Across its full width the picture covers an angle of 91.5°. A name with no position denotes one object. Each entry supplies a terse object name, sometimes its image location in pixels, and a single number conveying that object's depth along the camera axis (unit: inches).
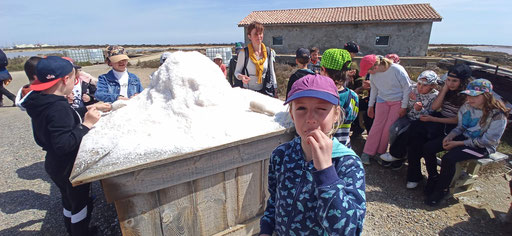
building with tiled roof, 697.0
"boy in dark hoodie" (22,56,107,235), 73.9
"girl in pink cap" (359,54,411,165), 145.6
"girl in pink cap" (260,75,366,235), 37.8
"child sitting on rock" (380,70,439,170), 143.9
